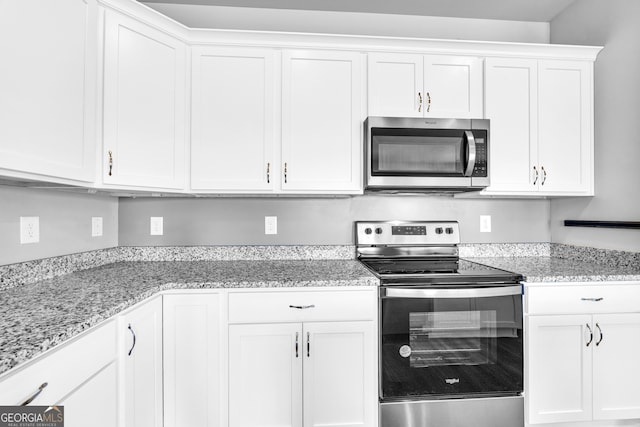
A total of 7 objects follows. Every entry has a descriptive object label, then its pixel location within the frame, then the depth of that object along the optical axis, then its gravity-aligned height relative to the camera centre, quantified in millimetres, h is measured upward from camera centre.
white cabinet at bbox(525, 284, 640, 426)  1786 -701
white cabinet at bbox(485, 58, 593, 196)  2164 +583
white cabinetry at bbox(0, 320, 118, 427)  831 -455
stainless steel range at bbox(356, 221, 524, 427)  1720 -672
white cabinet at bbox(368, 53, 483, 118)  2094 +810
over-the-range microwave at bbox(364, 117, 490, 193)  2020 +380
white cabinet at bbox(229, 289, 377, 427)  1679 -703
